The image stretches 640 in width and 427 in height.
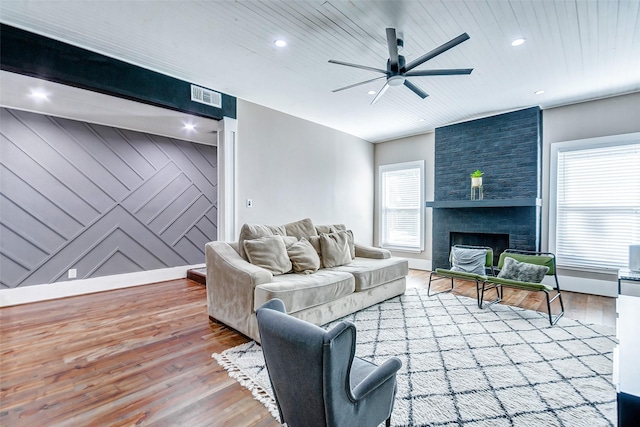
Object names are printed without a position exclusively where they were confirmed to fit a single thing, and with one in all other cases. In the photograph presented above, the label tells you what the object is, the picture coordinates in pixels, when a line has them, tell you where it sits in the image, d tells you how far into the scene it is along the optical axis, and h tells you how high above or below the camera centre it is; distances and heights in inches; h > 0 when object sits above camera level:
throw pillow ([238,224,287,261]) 121.4 -10.7
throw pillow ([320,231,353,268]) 141.0 -20.0
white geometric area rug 65.2 -45.0
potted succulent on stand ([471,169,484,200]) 189.0 +16.1
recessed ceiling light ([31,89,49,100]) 127.5 +50.1
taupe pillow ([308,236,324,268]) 143.6 -17.0
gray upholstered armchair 40.5 -25.0
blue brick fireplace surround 176.2 +19.9
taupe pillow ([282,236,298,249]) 132.8 -14.7
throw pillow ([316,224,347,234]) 160.2 -11.1
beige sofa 101.5 -27.2
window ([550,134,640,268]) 152.5 +5.4
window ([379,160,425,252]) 234.5 +2.7
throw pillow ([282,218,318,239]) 147.4 -10.4
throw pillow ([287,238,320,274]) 126.6 -21.8
